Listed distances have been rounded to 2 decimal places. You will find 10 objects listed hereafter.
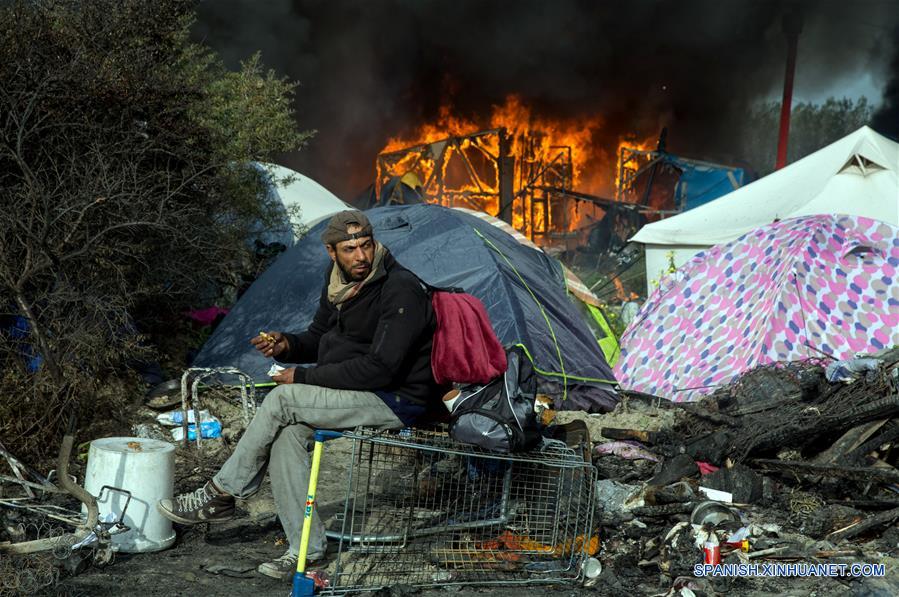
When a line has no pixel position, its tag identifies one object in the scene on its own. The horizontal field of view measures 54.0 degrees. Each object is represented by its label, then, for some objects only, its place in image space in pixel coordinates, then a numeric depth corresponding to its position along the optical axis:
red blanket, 4.23
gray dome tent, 8.10
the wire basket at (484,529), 4.12
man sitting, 4.12
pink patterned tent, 8.05
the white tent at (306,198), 12.21
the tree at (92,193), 6.20
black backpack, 4.04
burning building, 19.98
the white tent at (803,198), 11.51
